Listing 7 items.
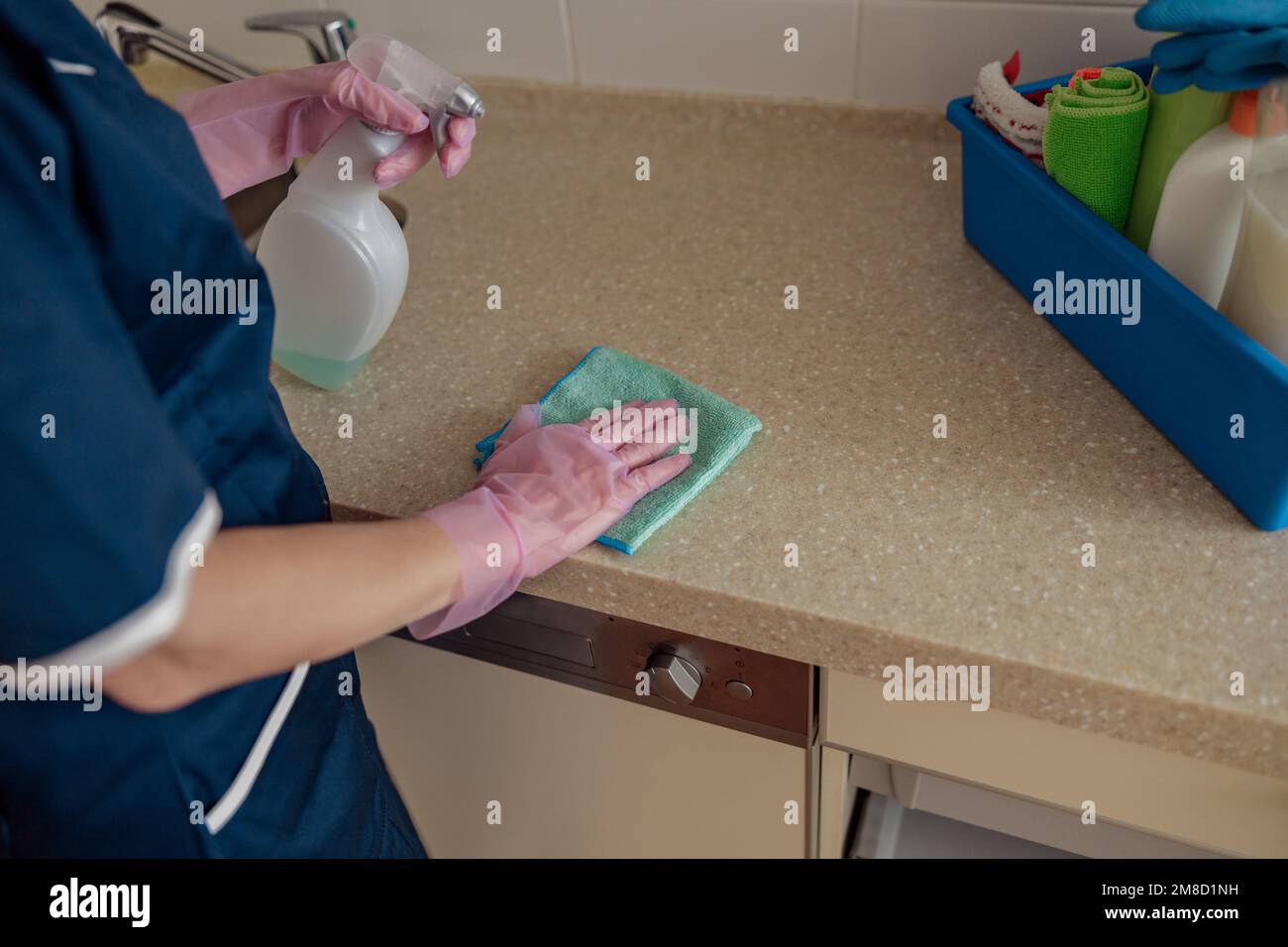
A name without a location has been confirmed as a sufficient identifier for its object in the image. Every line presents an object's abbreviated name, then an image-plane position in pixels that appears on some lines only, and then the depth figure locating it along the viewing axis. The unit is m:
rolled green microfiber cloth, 0.73
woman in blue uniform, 0.45
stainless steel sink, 1.10
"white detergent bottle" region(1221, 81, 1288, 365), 0.61
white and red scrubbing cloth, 0.81
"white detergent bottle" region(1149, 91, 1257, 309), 0.66
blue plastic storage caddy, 0.64
